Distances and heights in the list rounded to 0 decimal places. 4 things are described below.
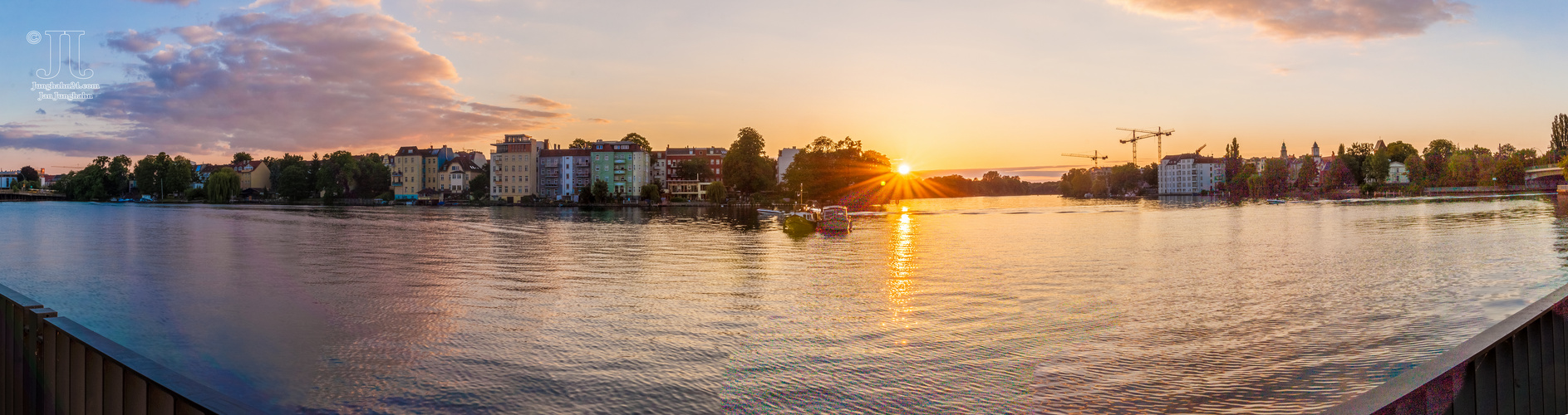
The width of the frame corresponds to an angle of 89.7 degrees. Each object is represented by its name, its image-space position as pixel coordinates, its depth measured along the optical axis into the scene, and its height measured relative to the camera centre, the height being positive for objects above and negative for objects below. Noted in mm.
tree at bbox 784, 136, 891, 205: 108000 +5009
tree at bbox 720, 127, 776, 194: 118812 +6687
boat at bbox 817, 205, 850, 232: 55938 -921
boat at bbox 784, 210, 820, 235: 48969 -1169
